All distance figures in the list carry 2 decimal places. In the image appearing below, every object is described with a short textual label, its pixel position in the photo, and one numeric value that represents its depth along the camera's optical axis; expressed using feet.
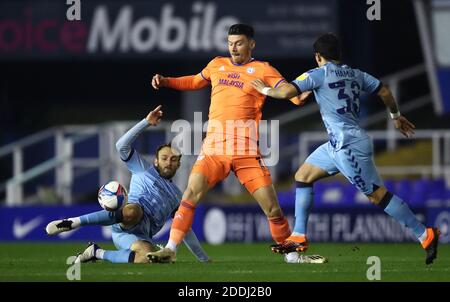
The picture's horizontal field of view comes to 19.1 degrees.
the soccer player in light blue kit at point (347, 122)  41.91
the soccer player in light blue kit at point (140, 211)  43.27
